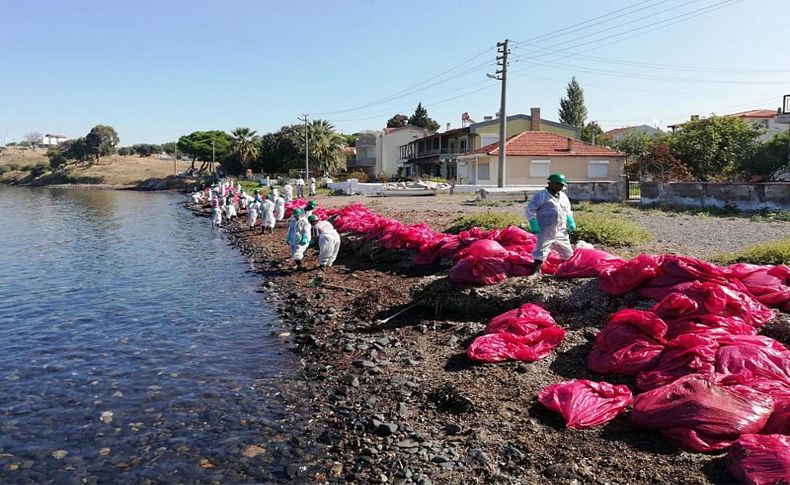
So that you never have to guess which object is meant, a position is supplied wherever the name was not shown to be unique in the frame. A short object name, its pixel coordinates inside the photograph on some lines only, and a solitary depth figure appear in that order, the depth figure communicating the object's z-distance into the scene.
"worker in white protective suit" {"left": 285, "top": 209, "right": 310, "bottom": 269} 14.68
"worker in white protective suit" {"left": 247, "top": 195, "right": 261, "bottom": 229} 27.22
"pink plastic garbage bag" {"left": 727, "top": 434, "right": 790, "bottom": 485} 4.02
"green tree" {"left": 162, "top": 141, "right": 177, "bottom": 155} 126.75
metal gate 25.61
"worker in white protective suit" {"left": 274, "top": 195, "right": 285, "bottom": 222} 27.03
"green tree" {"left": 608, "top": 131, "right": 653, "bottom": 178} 45.04
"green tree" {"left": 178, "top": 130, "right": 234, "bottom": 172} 83.81
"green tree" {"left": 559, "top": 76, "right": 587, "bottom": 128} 71.88
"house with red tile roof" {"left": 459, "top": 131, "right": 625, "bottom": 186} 38.22
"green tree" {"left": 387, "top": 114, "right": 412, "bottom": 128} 88.38
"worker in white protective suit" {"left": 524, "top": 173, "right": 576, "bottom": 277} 8.48
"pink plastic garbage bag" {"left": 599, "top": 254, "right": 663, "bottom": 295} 7.78
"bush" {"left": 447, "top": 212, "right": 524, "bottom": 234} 15.38
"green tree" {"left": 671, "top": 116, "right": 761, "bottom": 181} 30.03
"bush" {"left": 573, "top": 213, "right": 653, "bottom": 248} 12.86
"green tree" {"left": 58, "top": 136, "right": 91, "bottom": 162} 100.62
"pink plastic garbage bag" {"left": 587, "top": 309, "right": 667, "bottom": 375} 6.23
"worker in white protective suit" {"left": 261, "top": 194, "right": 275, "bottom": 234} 25.33
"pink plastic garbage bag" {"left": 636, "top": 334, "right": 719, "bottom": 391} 5.73
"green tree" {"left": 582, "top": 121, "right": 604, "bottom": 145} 60.66
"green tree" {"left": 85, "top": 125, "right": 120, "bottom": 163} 100.62
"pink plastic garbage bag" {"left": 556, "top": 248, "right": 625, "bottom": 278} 8.61
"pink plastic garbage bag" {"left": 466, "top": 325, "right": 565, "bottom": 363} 7.04
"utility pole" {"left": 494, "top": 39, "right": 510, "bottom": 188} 29.56
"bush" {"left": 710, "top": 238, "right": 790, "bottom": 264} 9.38
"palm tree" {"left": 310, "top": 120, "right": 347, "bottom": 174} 63.25
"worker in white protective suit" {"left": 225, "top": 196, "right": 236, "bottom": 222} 32.97
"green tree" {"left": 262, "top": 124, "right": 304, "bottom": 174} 67.00
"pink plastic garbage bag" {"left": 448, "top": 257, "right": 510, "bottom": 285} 9.26
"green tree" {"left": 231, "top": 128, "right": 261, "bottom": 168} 72.12
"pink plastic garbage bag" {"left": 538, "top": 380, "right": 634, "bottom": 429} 5.41
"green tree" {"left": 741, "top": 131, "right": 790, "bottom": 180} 28.67
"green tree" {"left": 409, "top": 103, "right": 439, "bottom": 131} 81.39
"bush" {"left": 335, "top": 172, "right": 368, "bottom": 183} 50.85
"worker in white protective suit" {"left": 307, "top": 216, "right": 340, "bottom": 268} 14.35
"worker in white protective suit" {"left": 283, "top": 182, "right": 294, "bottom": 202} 36.39
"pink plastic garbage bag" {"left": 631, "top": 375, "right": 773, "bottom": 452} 4.72
